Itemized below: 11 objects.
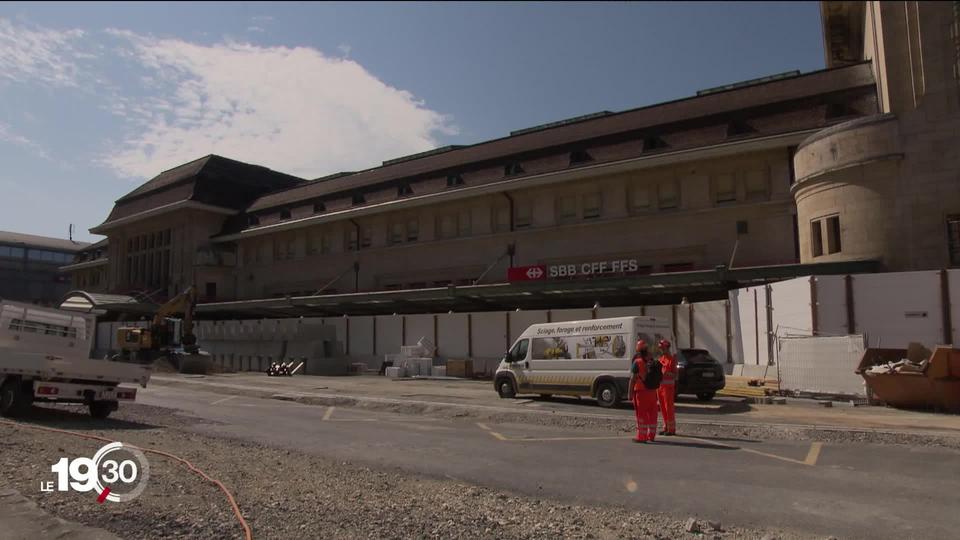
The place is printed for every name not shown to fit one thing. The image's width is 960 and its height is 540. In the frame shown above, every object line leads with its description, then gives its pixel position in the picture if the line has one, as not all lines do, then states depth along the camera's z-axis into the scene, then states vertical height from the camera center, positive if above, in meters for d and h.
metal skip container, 15.02 -0.88
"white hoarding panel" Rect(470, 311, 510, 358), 32.16 +0.68
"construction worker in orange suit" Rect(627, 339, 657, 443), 11.45 -0.96
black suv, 18.05 -0.78
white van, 16.98 -0.27
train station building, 22.25 +7.52
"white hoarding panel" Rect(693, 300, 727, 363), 25.36 +0.70
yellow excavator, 37.97 +0.73
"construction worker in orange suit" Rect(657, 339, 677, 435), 11.92 -0.77
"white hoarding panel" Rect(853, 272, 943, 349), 18.97 +1.02
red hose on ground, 5.84 -1.53
